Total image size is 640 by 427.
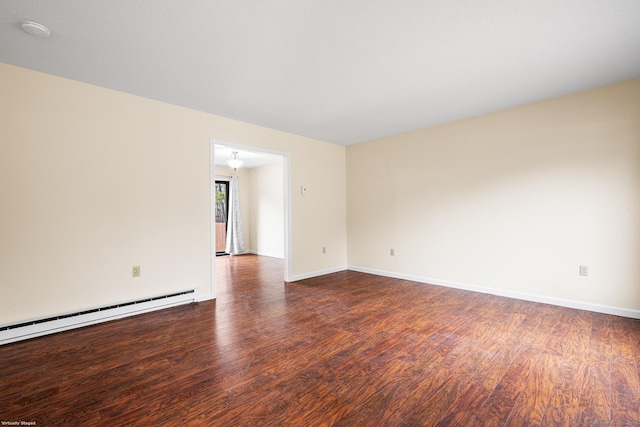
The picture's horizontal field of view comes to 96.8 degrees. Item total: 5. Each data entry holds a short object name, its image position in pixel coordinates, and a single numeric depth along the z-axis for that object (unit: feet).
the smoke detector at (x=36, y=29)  6.17
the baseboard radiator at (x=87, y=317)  8.02
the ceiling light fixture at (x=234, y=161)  19.10
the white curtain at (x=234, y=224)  25.16
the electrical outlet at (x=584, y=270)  10.16
